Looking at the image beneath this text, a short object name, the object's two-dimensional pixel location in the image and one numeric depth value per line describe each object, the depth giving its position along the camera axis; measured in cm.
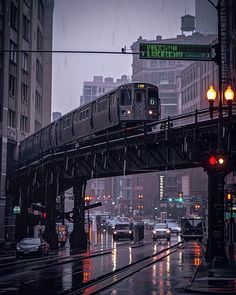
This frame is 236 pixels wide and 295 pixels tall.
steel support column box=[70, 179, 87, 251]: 5416
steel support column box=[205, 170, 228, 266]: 2655
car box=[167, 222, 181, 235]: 10519
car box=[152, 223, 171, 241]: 7306
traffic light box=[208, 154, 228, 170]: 2625
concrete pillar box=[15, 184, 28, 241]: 5981
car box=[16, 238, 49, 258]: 4203
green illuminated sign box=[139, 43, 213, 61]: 2180
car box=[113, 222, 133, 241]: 7541
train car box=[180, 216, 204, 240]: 7519
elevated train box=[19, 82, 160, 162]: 4231
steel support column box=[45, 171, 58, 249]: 5294
